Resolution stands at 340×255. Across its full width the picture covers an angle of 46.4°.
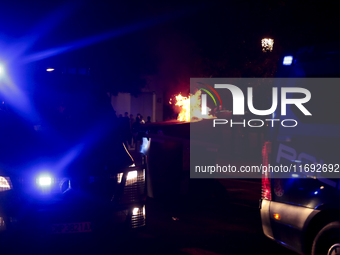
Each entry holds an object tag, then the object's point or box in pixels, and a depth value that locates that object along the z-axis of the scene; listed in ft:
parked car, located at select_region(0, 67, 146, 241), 14.33
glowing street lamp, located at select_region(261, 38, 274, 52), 50.86
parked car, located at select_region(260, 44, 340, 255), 12.26
